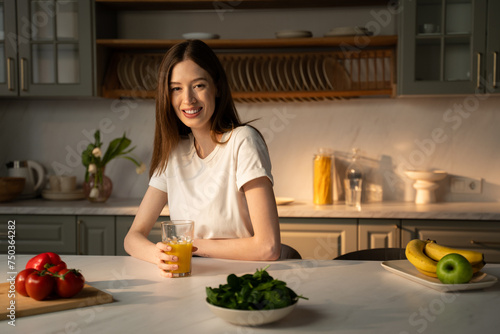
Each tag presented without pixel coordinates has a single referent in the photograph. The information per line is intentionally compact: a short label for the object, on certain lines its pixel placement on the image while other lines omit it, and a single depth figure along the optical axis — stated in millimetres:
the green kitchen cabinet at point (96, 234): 2795
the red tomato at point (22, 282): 1132
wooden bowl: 2928
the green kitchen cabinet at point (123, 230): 2771
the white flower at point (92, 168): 2986
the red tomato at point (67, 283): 1111
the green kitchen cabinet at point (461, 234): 2600
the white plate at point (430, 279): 1197
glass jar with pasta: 2980
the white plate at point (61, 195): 3131
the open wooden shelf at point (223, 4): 3016
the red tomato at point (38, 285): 1094
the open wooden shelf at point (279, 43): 2879
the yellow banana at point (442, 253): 1272
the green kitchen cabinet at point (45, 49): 3000
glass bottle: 2896
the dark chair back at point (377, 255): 1657
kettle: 3178
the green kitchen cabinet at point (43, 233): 2812
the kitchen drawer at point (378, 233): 2660
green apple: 1194
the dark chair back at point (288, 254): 1729
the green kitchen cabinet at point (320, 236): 2684
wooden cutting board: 1055
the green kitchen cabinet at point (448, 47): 2787
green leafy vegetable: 974
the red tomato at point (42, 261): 1253
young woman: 1576
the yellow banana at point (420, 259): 1283
